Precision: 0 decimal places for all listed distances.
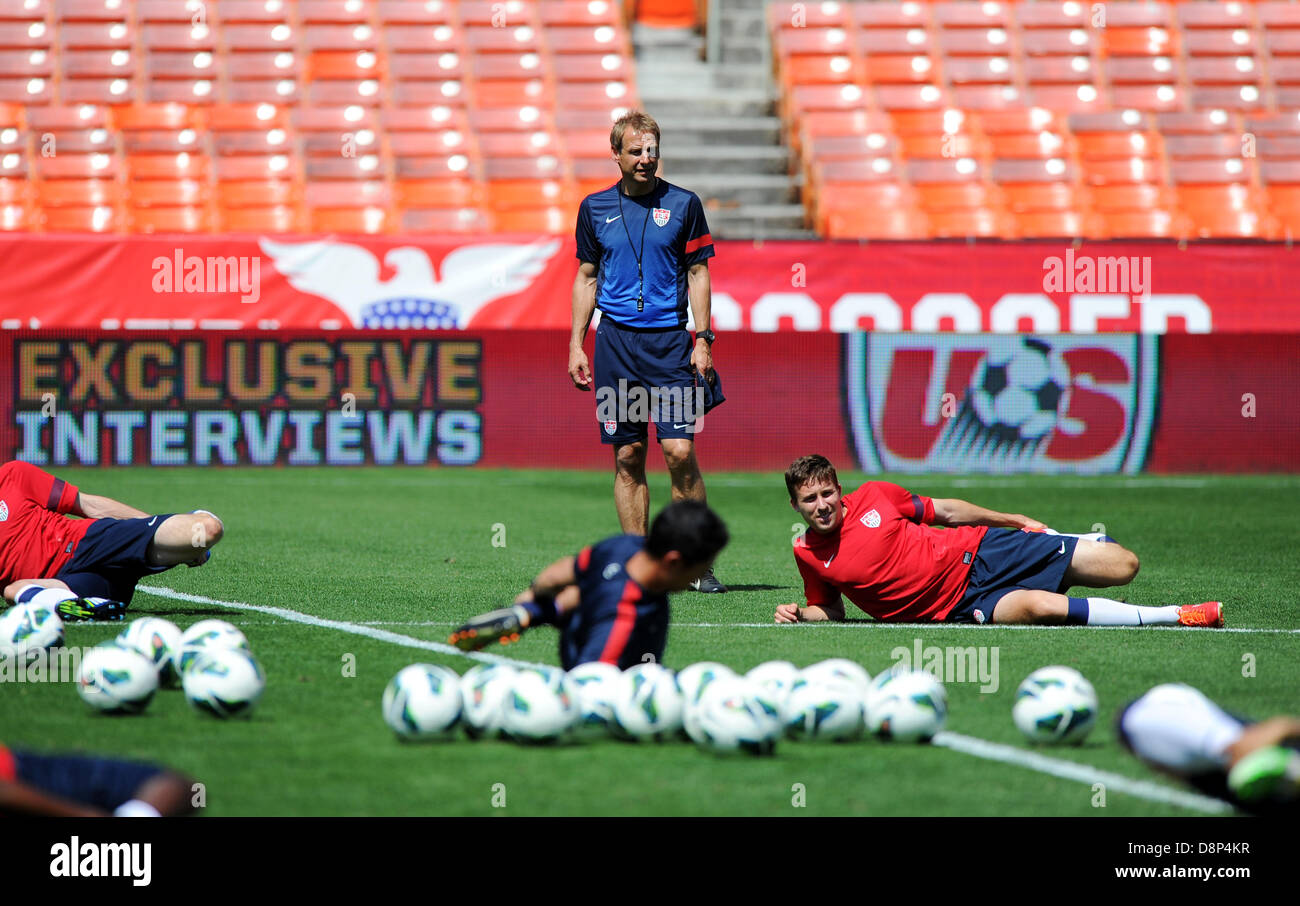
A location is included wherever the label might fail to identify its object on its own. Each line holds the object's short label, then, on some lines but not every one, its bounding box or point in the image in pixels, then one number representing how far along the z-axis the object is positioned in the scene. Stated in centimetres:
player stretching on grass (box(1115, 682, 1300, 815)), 764
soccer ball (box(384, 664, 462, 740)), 984
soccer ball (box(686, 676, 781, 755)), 961
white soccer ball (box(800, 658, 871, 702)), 1027
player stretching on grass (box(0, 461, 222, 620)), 1472
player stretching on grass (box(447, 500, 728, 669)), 1037
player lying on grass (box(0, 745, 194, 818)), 753
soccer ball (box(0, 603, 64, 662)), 1238
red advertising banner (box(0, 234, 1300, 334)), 3262
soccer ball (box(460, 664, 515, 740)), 987
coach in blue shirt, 1717
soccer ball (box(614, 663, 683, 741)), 991
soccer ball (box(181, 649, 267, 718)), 1053
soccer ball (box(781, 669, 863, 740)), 1004
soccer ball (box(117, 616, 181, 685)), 1148
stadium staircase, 3928
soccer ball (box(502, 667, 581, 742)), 973
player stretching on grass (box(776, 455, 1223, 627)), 1472
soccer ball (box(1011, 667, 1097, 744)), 1003
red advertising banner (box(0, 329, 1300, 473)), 3222
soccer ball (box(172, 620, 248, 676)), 1141
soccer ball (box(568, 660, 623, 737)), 997
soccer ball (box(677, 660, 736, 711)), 997
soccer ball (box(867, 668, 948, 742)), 996
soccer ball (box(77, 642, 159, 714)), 1063
